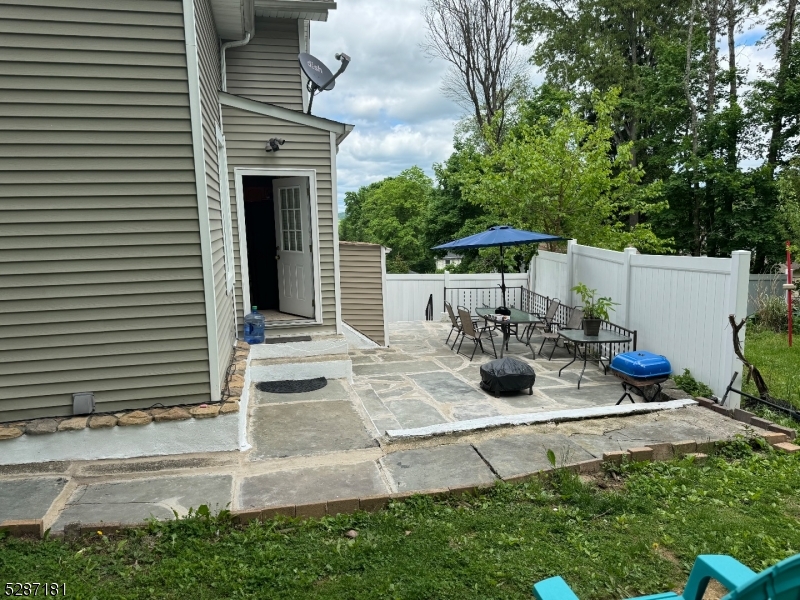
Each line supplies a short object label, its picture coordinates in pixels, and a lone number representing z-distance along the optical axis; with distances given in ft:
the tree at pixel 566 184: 34.63
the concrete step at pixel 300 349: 20.51
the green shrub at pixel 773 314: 32.78
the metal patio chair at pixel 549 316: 29.05
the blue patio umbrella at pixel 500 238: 26.50
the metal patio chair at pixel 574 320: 25.89
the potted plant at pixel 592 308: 22.92
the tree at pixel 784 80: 44.65
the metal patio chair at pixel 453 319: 28.89
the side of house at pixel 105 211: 12.19
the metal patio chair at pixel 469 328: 26.11
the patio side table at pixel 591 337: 21.76
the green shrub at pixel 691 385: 18.29
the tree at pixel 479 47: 63.00
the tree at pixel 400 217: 116.78
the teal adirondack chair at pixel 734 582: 4.38
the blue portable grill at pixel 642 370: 17.75
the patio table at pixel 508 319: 26.89
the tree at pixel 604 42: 60.13
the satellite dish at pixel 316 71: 22.34
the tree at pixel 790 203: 36.40
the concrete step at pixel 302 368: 19.66
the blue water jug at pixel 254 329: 21.04
